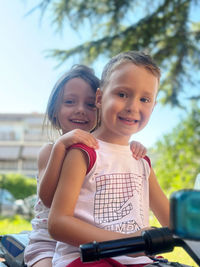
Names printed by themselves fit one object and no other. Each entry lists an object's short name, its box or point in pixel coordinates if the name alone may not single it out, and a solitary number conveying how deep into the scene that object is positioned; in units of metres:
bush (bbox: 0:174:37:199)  11.89
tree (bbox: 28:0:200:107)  6.72
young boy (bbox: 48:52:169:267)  0.78
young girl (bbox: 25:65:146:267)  1.05
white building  19.41
